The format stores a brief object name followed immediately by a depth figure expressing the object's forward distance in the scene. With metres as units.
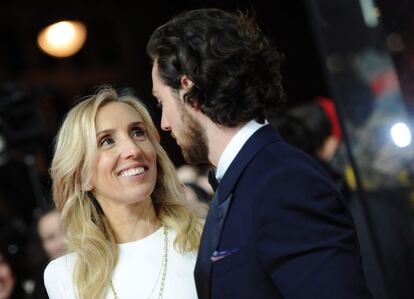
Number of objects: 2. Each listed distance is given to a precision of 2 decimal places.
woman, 4.19
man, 3.80
